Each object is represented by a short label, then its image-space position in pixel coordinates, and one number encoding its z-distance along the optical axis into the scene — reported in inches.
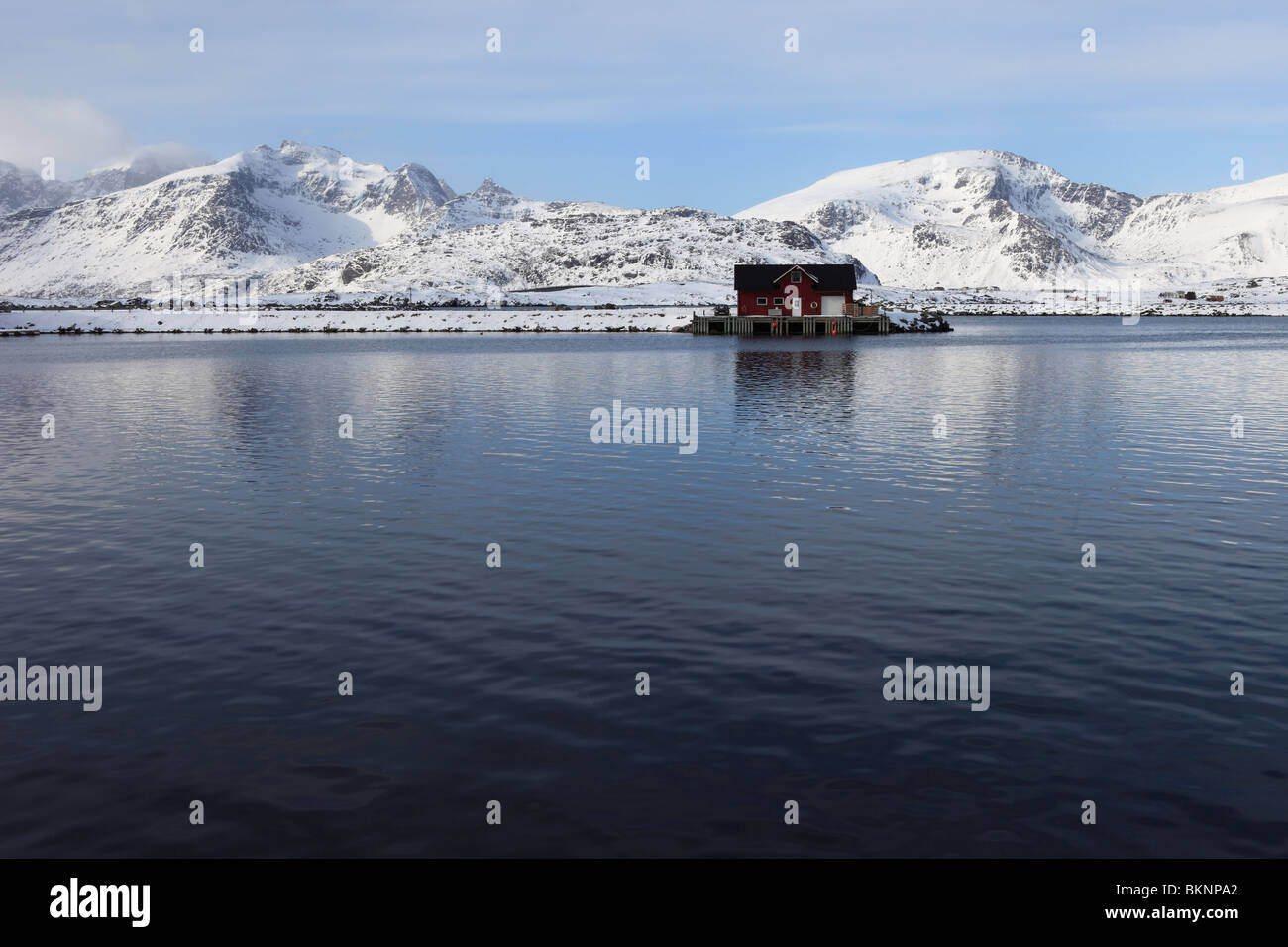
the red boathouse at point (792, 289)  5748.0
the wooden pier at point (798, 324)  5644.7
